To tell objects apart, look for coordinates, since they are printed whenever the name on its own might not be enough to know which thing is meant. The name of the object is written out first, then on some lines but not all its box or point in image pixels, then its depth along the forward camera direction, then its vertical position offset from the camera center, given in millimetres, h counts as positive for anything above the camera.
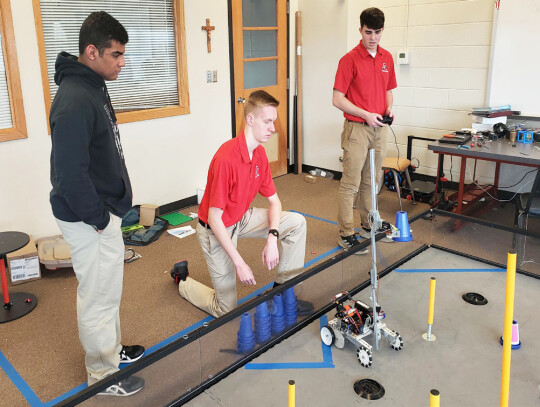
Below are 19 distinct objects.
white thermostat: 5273 +54
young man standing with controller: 3836 -330
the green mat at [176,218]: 4754 -1377
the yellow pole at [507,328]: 1448 -723
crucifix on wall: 4969 +327
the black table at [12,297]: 3121 -1422
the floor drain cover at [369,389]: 2129 -1318
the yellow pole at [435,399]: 1260 -792
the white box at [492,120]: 4500 -493
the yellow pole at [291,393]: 1429 -877
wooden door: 5410 +80
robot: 2398 -1204
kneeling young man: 2598 -813
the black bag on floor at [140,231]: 4258 -1348
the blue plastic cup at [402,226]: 2339 -713
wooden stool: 4720 -918
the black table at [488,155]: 3828 -684
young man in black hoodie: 2018 -466
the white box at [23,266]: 3584 -1329
